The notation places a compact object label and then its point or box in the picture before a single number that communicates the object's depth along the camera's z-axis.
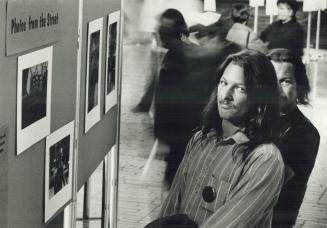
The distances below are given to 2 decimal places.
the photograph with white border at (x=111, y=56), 4.01
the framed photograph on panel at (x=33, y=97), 2.74
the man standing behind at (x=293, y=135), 3.80
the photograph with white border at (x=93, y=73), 3.74
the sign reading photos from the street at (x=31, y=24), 2.57
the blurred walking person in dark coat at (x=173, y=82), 3.85
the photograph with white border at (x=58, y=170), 3.20
